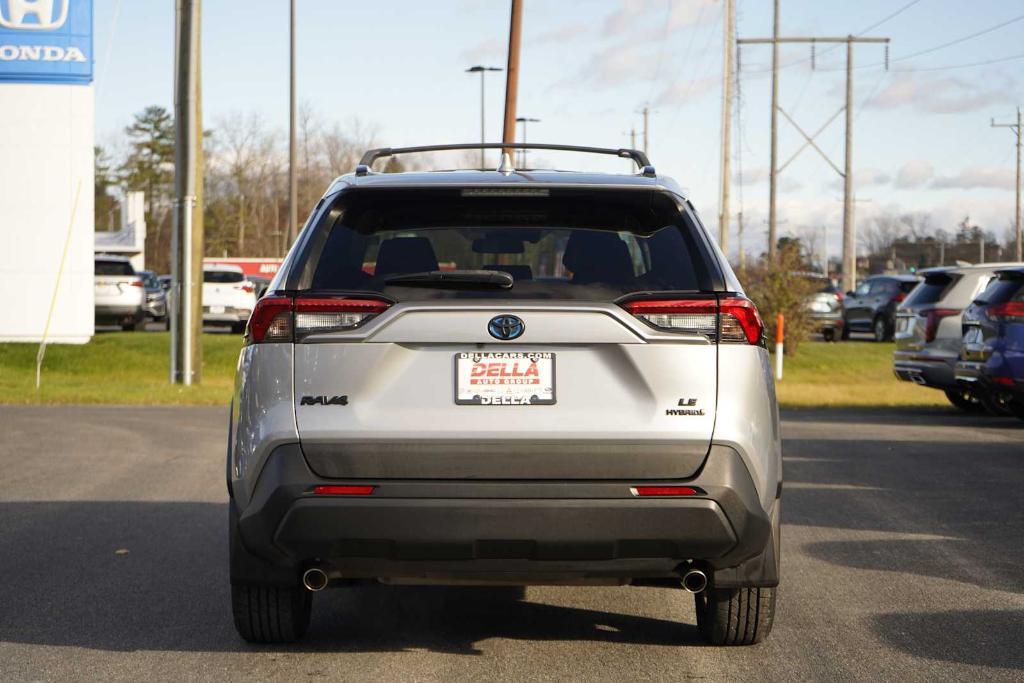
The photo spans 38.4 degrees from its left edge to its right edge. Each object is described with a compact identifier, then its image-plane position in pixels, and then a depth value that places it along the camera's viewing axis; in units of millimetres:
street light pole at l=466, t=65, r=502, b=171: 61894
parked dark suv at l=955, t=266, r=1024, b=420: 14305
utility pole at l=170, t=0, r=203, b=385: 20719
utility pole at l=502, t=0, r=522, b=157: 27031
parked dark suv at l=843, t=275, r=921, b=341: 36125
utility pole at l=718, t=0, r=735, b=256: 37688
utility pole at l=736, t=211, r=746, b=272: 51134
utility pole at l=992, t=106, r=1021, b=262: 60750
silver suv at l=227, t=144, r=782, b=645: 4785
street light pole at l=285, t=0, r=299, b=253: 37500
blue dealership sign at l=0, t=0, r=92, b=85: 25219
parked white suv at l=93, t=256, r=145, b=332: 34406
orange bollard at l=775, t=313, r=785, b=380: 23641
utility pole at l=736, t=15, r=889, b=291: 46156
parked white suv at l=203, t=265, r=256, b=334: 35312
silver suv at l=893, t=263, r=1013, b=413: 16906
